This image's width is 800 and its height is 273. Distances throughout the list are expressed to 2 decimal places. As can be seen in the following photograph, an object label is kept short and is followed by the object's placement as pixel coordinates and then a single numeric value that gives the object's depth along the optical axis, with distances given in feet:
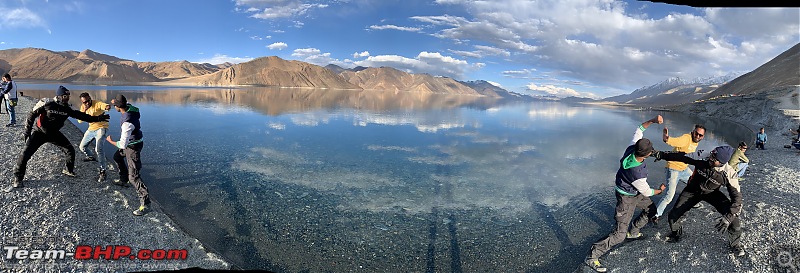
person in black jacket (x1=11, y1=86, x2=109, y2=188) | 26.89
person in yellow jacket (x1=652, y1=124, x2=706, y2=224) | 27.78
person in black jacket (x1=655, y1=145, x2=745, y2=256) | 21.52
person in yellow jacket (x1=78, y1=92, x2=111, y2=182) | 31.53
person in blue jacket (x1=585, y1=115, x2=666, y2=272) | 20.98
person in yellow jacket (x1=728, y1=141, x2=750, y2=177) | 26.94
